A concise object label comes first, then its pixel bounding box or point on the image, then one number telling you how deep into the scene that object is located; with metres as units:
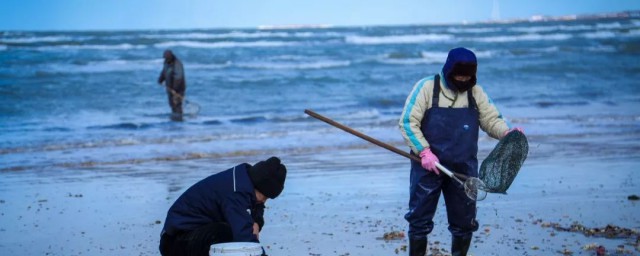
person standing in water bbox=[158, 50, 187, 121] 21.52
